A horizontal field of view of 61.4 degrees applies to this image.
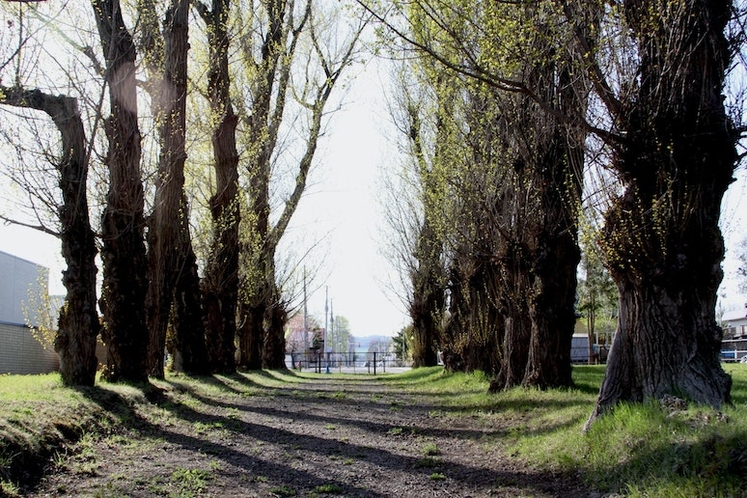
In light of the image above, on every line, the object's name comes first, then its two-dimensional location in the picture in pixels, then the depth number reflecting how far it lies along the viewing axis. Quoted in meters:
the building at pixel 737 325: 53.11
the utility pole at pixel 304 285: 25.72
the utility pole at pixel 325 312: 63.76
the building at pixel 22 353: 19.81
